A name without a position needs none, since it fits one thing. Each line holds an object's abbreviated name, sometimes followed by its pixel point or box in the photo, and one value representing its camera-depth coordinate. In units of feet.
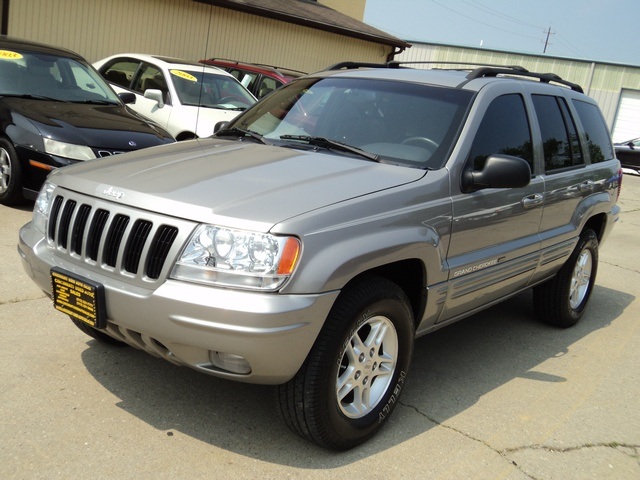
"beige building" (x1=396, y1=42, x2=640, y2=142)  112.47
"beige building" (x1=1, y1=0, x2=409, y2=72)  42.80
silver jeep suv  9.98
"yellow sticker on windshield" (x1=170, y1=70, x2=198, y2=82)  33.04
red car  39.91
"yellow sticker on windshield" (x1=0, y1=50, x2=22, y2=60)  25.83
